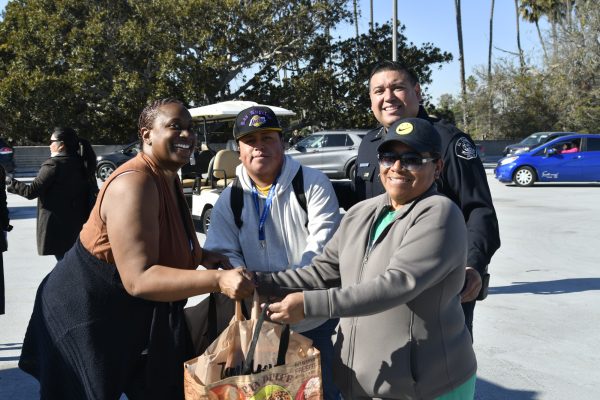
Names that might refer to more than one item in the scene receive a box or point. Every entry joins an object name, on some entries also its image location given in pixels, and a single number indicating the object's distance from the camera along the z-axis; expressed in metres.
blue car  19.42
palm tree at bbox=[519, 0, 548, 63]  47.70
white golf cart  10.81
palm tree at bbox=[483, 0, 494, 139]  39.91
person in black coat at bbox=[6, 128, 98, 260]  5.65
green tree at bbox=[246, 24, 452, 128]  29.72
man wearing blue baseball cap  2.76
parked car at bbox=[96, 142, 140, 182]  23.59
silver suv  20.91
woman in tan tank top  2.27
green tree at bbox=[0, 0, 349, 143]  27.52
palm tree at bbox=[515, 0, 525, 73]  41.25
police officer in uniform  2.76
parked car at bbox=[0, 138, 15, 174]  18.27
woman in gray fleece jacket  2.07
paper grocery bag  2.04
